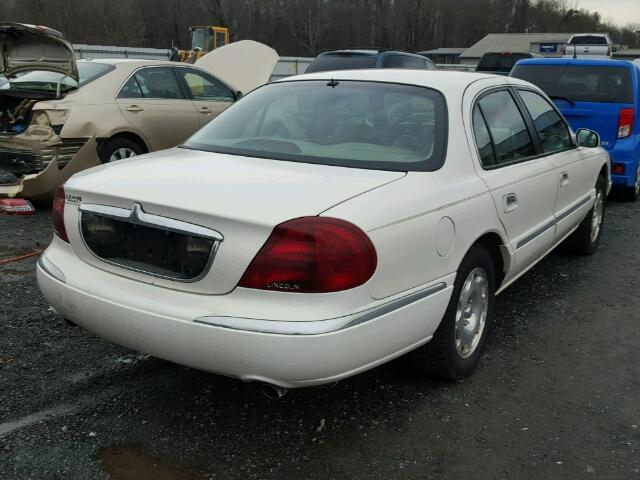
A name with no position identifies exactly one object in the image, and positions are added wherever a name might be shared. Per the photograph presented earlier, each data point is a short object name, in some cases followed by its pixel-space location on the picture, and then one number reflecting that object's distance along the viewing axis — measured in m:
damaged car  6.25
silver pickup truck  28.34
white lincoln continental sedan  2.34
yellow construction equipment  29.05
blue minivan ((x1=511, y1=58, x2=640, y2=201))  7.09
